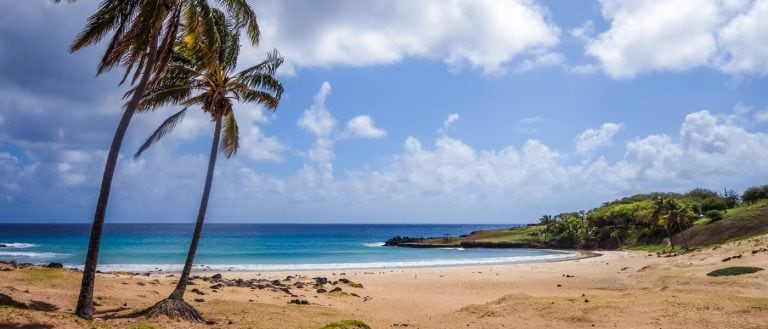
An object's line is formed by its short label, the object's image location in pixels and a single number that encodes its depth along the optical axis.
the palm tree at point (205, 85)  16.31
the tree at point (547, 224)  91.48
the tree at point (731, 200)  77.62
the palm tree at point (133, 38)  12.80
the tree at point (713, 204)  76.31
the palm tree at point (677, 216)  57.12
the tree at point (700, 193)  106.26
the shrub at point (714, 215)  57.88
